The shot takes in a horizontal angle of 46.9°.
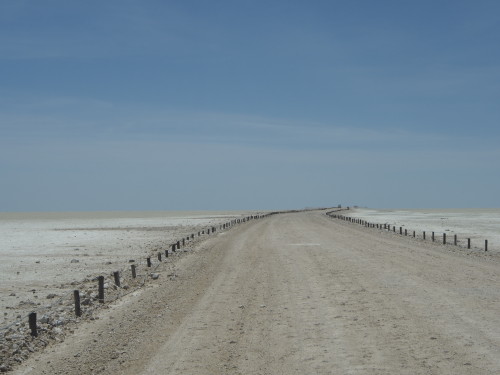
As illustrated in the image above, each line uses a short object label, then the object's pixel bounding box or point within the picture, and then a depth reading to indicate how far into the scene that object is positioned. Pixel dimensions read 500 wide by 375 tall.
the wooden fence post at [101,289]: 17.14
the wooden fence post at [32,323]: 12.47
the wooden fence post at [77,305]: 14.90
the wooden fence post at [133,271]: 22.09
